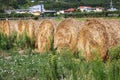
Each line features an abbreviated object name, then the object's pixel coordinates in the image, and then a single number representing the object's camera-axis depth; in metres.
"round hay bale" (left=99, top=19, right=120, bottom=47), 12.11
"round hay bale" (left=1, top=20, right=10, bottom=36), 24.31
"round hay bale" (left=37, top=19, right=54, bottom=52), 17.67
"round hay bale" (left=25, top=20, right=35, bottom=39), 19.94
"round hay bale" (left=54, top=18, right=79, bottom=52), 15.36
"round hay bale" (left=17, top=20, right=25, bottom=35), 23.00
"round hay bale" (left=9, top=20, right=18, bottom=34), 24.10
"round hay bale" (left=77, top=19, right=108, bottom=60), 12.52
